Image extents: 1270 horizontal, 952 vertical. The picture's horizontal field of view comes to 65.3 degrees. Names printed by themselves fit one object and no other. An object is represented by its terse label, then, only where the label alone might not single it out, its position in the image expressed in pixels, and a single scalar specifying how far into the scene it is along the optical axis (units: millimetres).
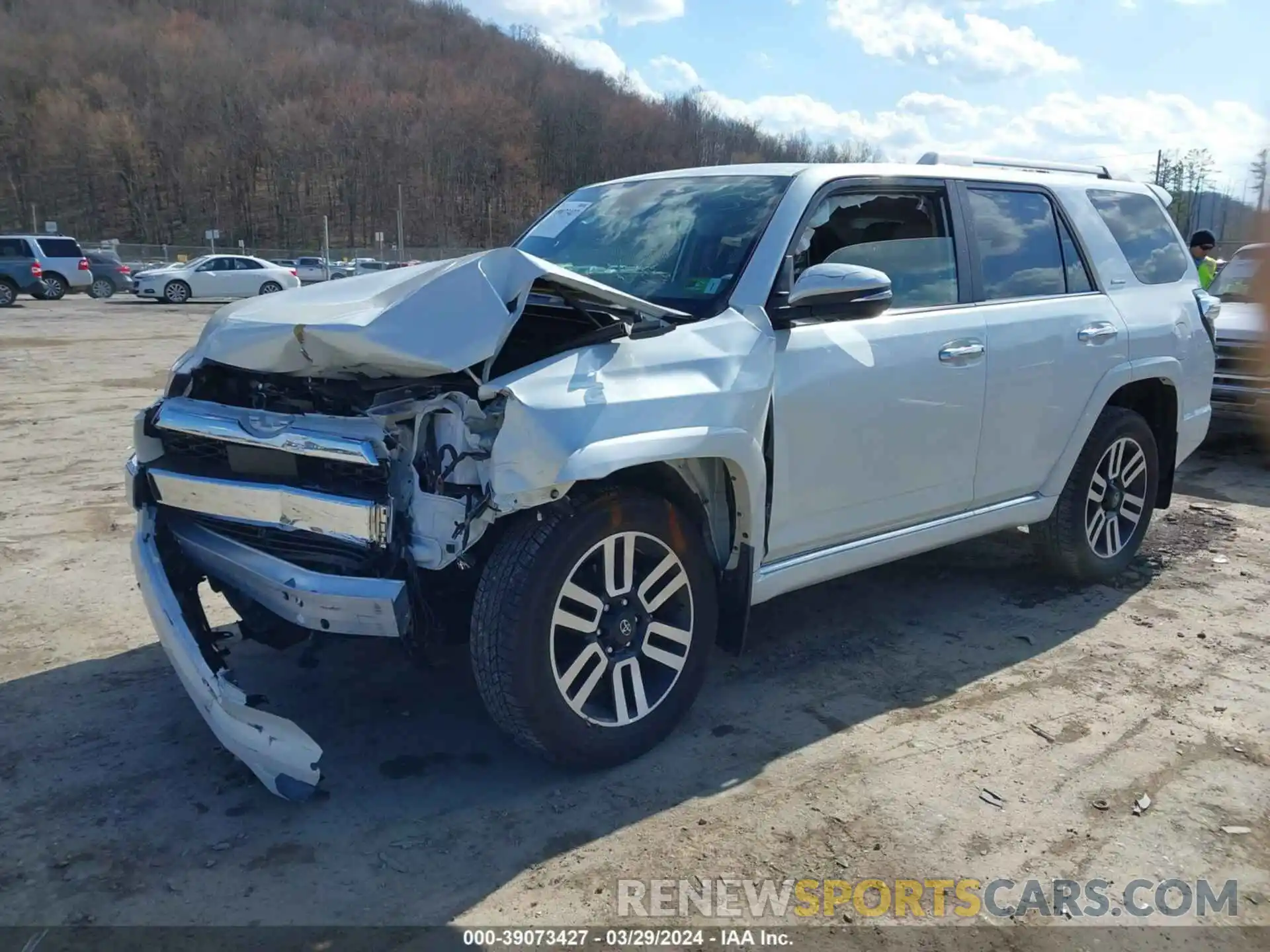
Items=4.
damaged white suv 2914
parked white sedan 30969
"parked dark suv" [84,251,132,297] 32062
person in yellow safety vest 9922
